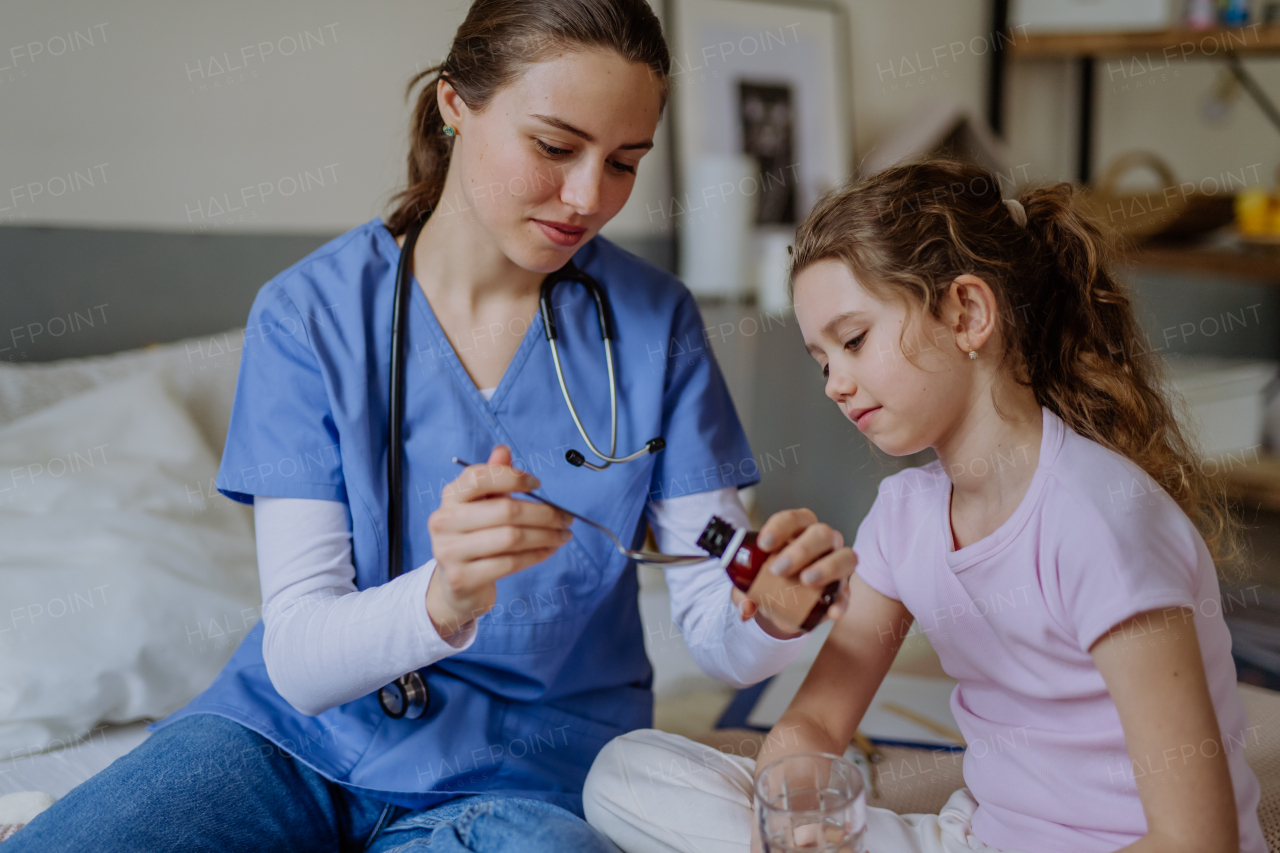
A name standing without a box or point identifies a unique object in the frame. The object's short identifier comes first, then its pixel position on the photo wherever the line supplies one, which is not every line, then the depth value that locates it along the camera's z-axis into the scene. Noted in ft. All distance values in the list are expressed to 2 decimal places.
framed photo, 8.14
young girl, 2.64
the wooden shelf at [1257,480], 8.48
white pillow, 3.97
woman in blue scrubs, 3.05
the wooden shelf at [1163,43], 9.22
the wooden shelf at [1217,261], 8.58
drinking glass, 2.41
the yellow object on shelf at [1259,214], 9.21
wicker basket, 9.45
